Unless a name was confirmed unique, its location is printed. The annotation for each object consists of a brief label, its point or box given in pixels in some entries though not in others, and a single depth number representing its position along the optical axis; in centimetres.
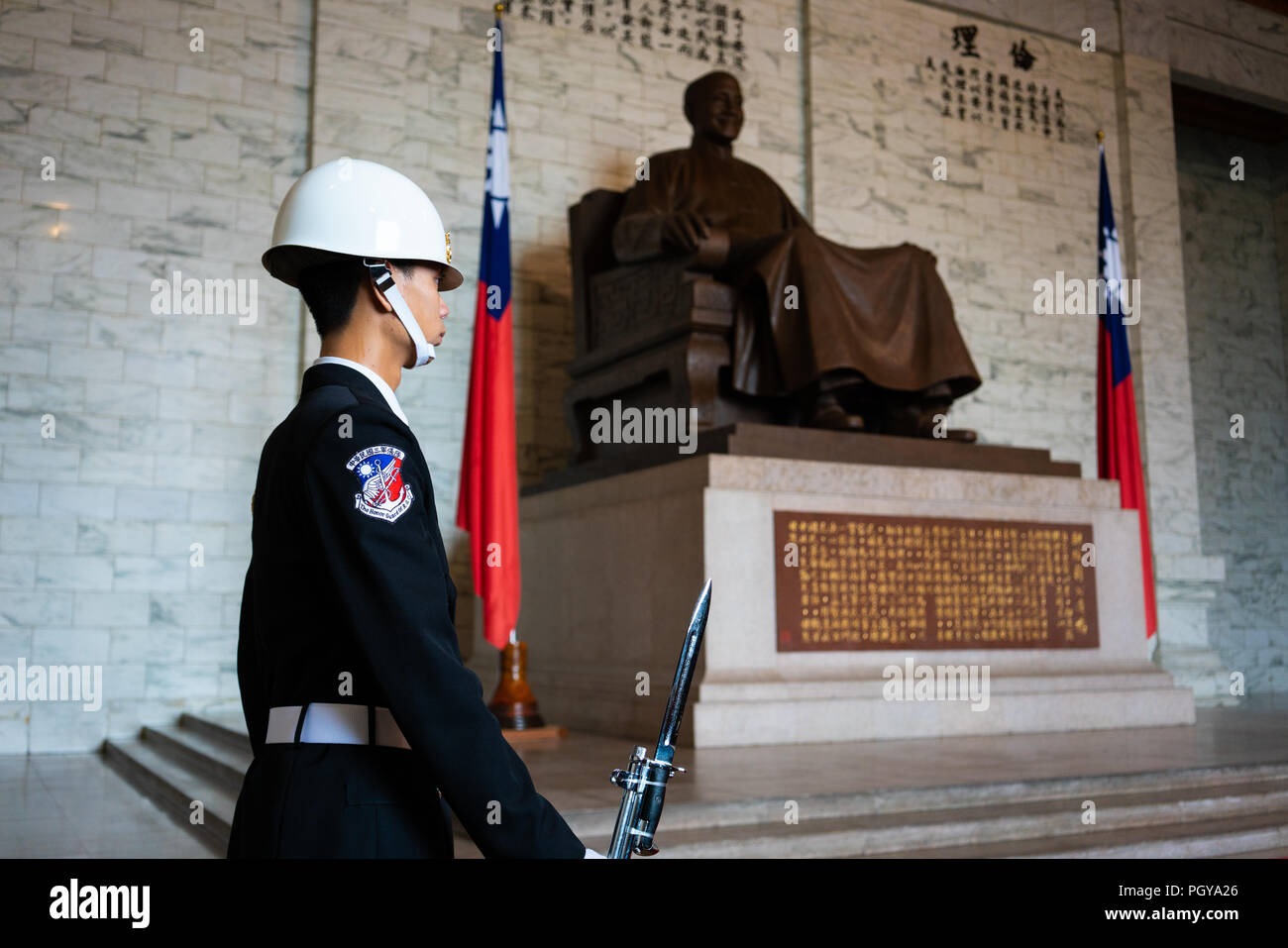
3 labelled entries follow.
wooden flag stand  412
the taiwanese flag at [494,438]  434
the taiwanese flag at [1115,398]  627
